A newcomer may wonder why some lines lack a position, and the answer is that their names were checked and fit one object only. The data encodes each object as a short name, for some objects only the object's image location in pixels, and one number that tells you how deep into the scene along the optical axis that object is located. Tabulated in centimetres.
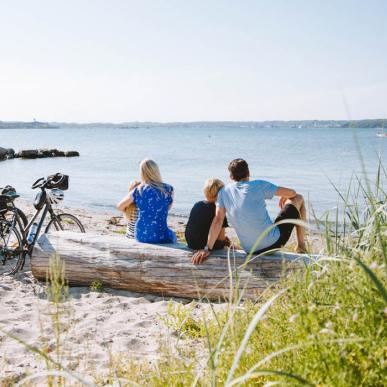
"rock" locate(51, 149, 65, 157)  4753
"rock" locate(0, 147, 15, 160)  4120
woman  611
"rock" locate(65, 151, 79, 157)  4869
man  543
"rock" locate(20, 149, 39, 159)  4406
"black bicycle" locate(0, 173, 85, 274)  662
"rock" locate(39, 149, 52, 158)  4599
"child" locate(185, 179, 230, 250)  575
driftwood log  532
